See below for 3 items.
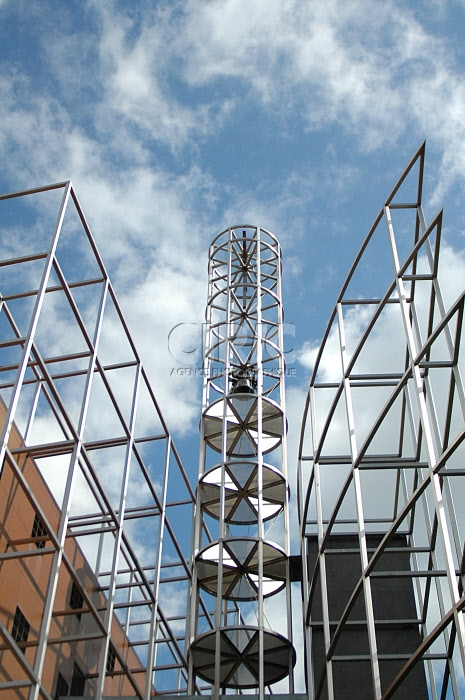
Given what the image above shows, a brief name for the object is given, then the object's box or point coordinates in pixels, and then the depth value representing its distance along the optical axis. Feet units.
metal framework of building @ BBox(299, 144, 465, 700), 56.85
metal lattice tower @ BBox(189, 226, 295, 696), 77.66
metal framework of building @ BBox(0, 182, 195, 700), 59.77
